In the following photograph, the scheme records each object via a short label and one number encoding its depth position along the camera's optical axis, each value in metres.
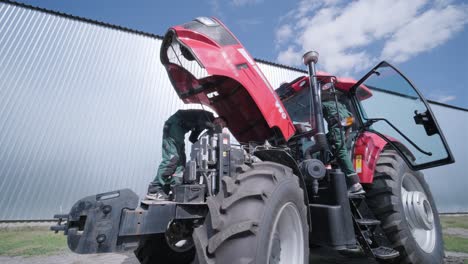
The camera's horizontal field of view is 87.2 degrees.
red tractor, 1.58
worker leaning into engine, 2.38
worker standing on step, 3.07
